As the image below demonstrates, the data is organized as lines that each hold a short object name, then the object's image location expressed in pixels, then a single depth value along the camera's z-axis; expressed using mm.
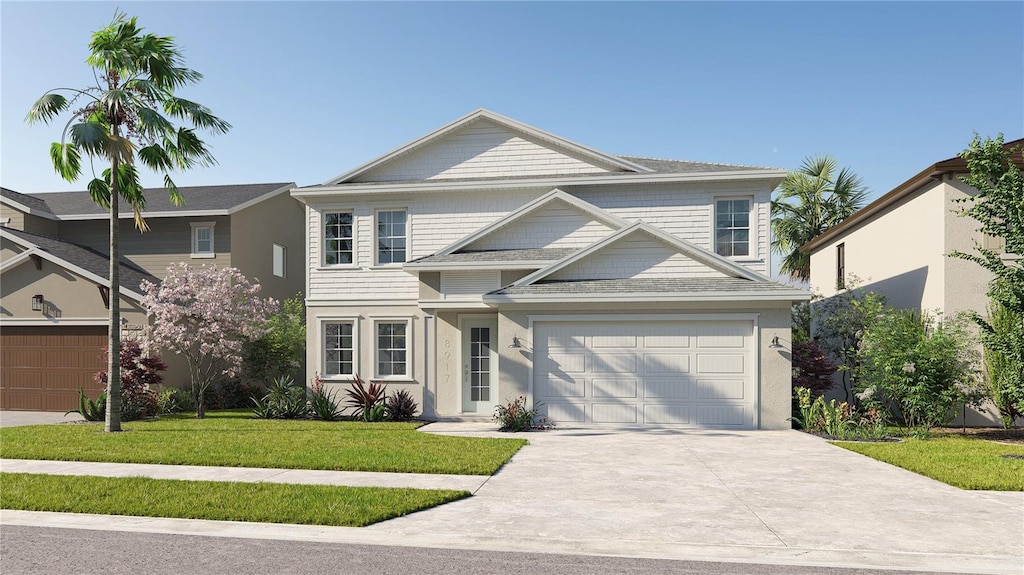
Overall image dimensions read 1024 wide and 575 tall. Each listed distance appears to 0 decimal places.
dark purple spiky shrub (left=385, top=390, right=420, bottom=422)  16344
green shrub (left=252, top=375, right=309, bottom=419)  16828
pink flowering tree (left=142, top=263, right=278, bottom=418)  17031
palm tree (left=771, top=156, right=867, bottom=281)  28656
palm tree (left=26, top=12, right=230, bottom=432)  13555
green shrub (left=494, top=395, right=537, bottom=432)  14055
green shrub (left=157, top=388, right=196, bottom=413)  17812
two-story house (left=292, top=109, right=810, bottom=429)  14422
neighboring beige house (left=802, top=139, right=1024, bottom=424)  15273
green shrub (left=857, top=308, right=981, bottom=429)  13914
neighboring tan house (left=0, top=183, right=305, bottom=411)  18547
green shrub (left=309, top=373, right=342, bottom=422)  16609
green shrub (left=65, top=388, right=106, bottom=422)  15680
